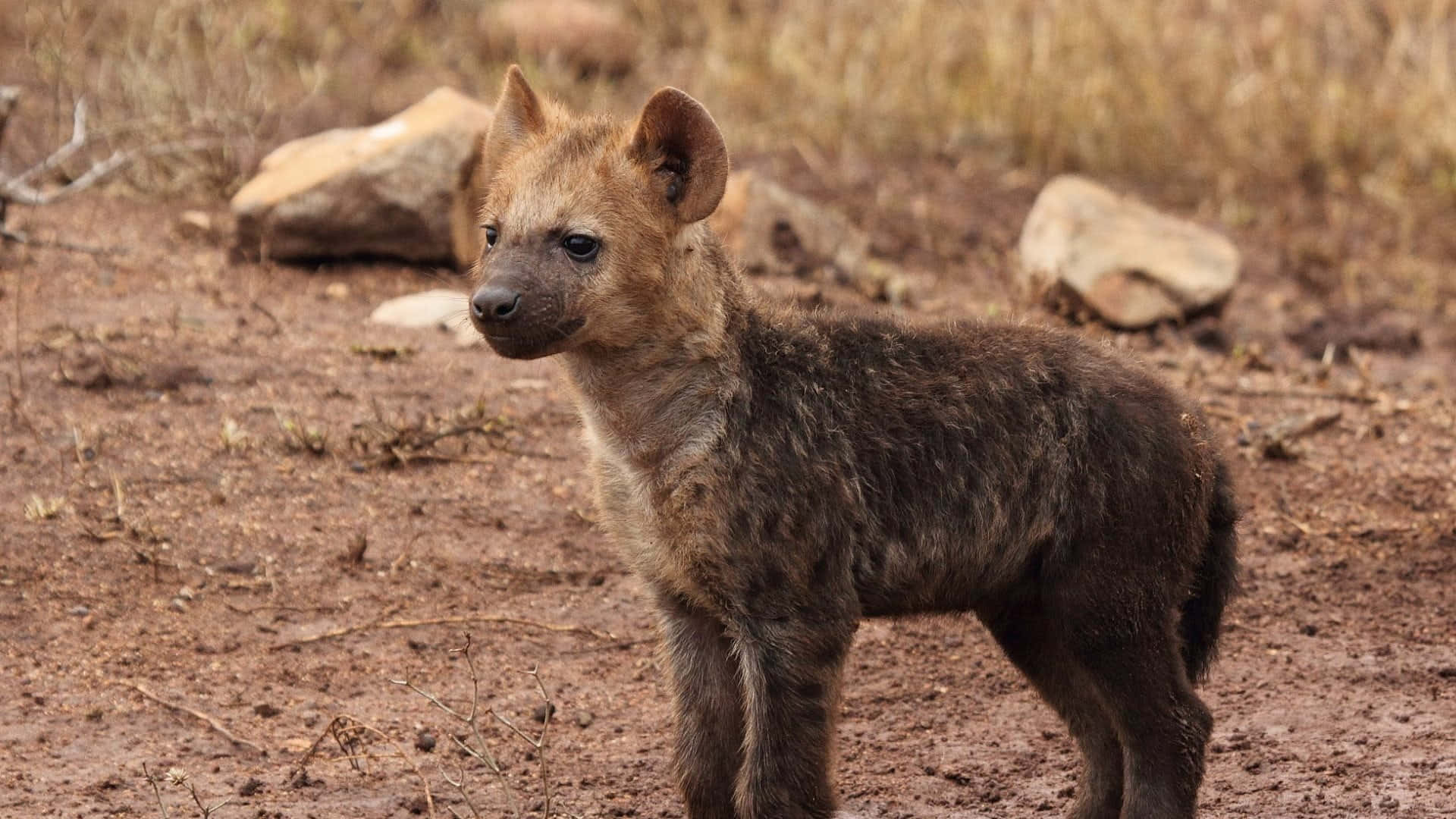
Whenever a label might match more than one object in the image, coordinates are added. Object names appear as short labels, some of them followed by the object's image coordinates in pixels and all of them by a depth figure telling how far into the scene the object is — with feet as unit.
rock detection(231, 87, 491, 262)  52.75
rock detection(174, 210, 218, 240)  55.77
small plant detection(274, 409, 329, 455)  42.78
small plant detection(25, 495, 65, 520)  39.17
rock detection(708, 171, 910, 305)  55.47
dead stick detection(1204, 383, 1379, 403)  51.39
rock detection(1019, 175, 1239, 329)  55.83
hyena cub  28.25
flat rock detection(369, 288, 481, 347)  50.70
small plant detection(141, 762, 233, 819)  28.17
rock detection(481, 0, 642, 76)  78.54
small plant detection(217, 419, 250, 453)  42.57
